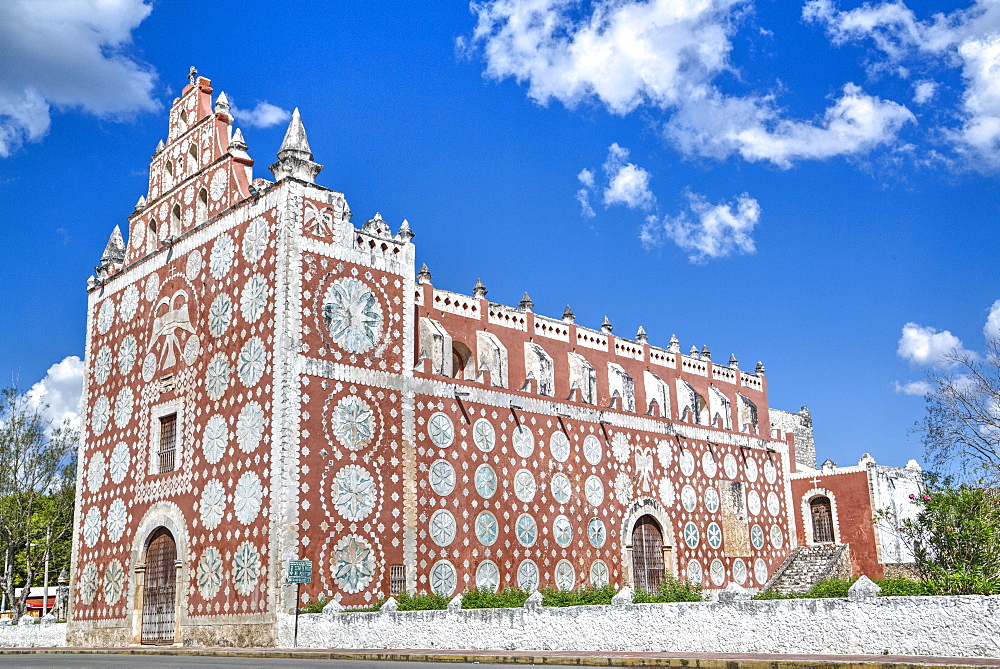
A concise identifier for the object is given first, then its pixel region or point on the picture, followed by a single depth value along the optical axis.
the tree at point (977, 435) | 22.34
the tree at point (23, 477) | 38.75
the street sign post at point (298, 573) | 22.59
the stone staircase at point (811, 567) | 35.41
